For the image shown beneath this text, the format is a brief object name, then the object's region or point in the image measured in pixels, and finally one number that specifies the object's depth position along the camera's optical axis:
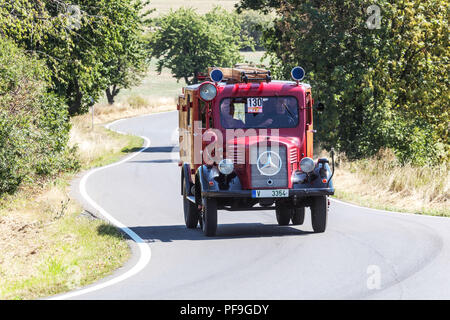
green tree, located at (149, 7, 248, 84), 67.44
